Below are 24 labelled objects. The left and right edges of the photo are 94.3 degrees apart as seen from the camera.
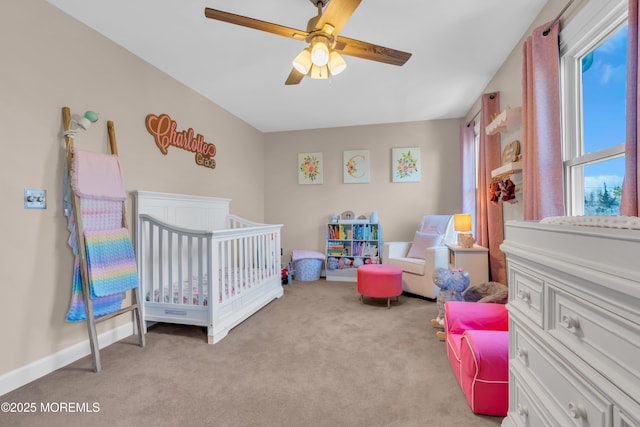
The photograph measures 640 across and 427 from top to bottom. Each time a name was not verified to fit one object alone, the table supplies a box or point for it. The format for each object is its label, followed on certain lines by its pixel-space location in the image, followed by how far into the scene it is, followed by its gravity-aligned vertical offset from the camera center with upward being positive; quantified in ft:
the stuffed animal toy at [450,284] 7.83 -1.84
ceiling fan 5.04 +3.35
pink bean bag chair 4.54 -2.45
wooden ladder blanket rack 6.07 -0.96
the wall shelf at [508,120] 7.28 +2.37
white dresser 1.99 -0.98
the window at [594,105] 4.78 +1.95
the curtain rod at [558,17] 5.47 +3.79
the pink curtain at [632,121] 3.79 +1.19
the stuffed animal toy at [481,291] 7.41 -1.99
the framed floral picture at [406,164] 14.26 +2.45
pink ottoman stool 9.91 -2.28
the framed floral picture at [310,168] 15.43 +2.50
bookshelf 14.20 -1.57
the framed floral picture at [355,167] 14.85 +2.46
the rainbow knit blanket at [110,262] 6.32 -1.00
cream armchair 10.55 -1.53
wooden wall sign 8.72 +2.57
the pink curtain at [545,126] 5.79 +1.76
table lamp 9.71 -0.51
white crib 7.49 -1.55
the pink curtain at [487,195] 8.89 +0.62
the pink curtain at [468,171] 12.50 +1.83
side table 9.21 -1.52
